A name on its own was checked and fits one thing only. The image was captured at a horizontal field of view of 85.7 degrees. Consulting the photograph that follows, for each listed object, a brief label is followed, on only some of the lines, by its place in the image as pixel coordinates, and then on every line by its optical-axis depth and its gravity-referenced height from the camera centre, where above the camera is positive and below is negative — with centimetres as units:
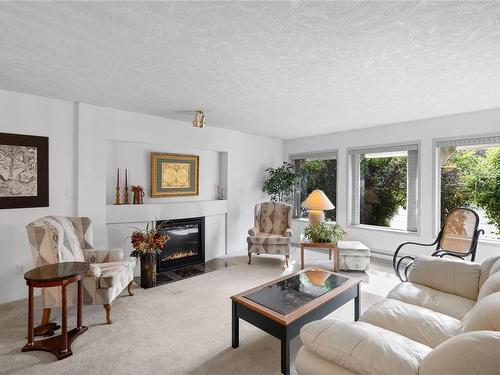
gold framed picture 426 +20
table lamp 455 -30
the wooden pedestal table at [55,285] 210 -83
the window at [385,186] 457 +4
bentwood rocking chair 330 -61
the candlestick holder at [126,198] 398 -17
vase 351 -110
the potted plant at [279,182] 563 +11
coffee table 195 -94
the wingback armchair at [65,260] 249 -81
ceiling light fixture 371 +93
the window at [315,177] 562 +23
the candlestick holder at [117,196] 389 -14
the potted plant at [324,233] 420 -72
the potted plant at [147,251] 348 -84
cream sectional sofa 97 -75
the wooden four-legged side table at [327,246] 410 -90
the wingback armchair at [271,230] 450 -79
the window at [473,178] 386 +16
